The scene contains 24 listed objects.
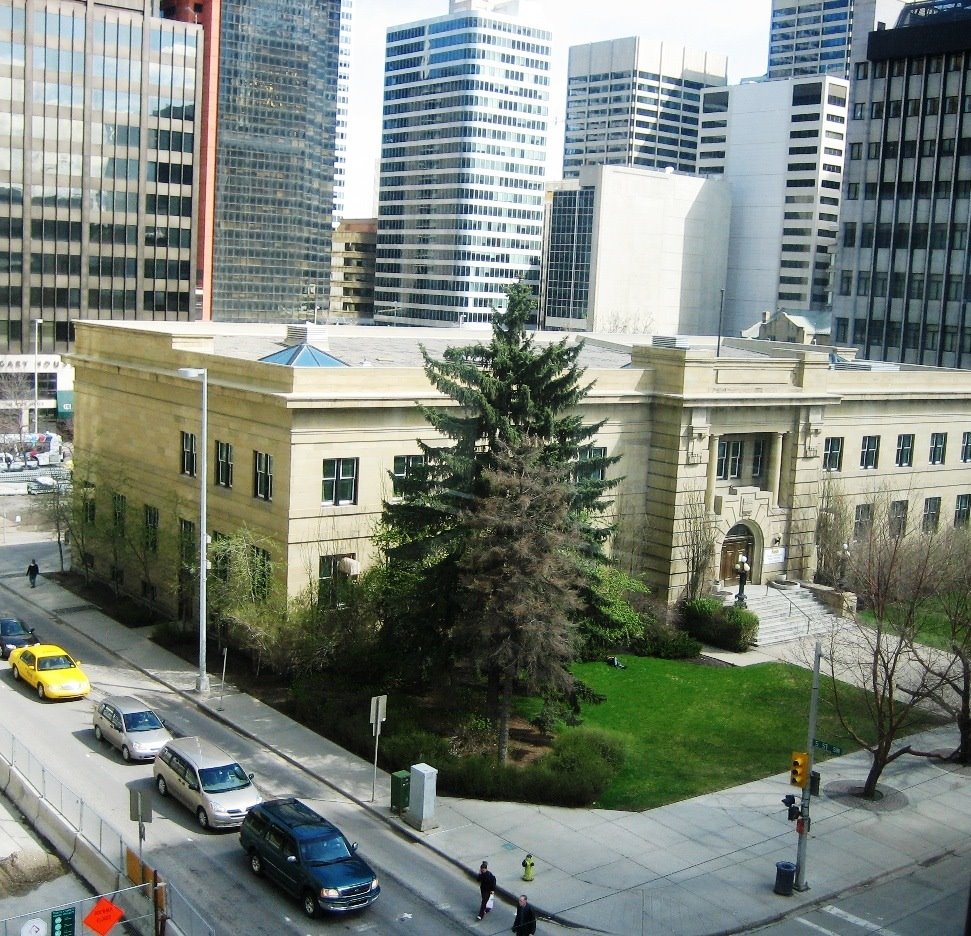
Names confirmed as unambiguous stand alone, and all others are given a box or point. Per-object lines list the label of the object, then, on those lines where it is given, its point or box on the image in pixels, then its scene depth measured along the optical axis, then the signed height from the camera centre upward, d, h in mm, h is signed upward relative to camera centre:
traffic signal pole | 25578 -10882
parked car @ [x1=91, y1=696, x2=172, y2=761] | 31625 -11961
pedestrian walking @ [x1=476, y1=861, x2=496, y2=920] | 23781 -11596
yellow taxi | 36281 -12118
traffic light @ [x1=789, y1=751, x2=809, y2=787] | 25656 -9766
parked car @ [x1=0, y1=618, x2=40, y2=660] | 40531 -12272
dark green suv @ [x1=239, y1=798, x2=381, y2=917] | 23656 -11515
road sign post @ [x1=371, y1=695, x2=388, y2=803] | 28484 -9944
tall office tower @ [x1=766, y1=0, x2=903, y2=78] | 110188 +26812
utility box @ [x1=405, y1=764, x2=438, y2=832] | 27891 -11671
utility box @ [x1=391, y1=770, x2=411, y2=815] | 28469 -11738
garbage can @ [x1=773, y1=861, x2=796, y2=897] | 25656 -12006
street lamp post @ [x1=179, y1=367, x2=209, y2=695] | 36500 -8330
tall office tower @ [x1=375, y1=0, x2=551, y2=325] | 195500 +21715
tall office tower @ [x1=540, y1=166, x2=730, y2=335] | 180125 +7097
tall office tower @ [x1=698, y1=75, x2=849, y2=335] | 183750 +17684
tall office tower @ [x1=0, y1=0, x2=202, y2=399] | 100938 +8922
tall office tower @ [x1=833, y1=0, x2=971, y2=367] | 100062 +9399
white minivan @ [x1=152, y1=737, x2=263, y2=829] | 27562 -11697
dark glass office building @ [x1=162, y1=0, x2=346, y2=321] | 176375 +18217
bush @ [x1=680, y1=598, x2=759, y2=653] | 43844 -11694
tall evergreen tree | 33000 -4546
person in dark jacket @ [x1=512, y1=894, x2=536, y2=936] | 22734 -11632
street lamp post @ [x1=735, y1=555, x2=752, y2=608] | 45744 -10373
